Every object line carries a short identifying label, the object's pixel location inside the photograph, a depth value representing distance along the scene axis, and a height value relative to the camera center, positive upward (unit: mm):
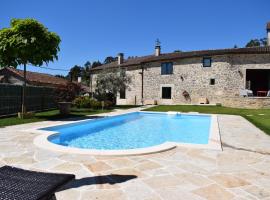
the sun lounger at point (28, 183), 1586 -815
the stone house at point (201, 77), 19036 +2582
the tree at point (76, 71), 53060 +8497
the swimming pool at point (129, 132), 6459 -1464
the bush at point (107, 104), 16071 -453
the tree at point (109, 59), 67798 +14684
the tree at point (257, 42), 50390 +16151
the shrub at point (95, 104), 15969 -464
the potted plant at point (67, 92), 14338 +504
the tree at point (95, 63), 57891 +11257
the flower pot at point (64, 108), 11209 -584
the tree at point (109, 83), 18956 +1628
